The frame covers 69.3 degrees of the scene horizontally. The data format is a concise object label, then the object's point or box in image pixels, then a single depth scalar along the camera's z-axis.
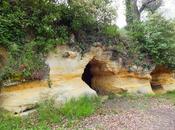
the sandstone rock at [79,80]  4.34
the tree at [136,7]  7.41
